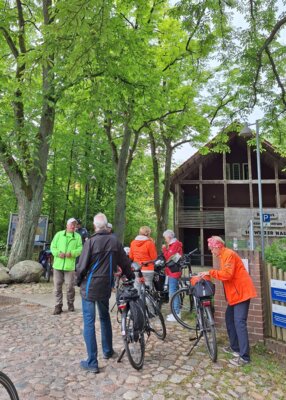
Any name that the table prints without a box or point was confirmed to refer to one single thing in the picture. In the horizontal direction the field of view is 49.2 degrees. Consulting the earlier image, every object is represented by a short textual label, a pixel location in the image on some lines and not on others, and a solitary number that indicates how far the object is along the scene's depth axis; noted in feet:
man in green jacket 20.81
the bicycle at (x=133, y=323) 12.53
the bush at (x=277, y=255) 16.03
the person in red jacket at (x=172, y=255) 19.60
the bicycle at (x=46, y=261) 32.49
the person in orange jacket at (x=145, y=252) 19.25
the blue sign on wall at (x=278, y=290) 15.37
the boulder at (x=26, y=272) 29.32
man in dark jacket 12.41
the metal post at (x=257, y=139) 23.89
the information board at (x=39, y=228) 38.27
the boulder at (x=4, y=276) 28.48
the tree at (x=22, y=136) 31.30
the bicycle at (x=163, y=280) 20.86
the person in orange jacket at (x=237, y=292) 13.60
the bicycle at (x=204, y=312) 13.65
